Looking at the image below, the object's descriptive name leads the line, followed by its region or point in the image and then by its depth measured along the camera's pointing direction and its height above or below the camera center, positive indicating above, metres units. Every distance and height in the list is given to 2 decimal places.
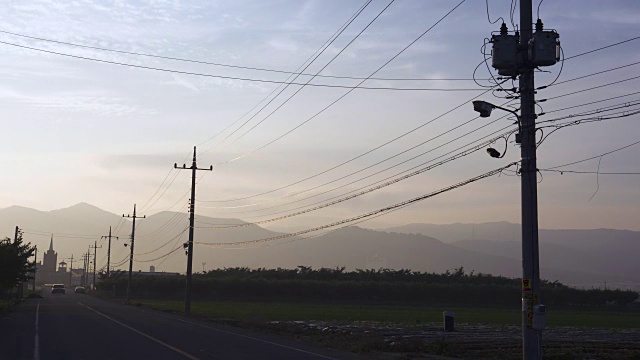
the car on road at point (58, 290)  140.38 -1.58
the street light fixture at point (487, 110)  22.39 +5.22
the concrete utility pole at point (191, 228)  60.47 +4.63
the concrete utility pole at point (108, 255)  135.25 +4.82
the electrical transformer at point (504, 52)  22.44 +6.93
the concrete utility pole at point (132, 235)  95.49 +6.18
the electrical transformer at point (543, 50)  22.08 +6.91
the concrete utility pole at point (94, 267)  160.60 +3.23
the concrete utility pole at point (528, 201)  21.23 +2.53
